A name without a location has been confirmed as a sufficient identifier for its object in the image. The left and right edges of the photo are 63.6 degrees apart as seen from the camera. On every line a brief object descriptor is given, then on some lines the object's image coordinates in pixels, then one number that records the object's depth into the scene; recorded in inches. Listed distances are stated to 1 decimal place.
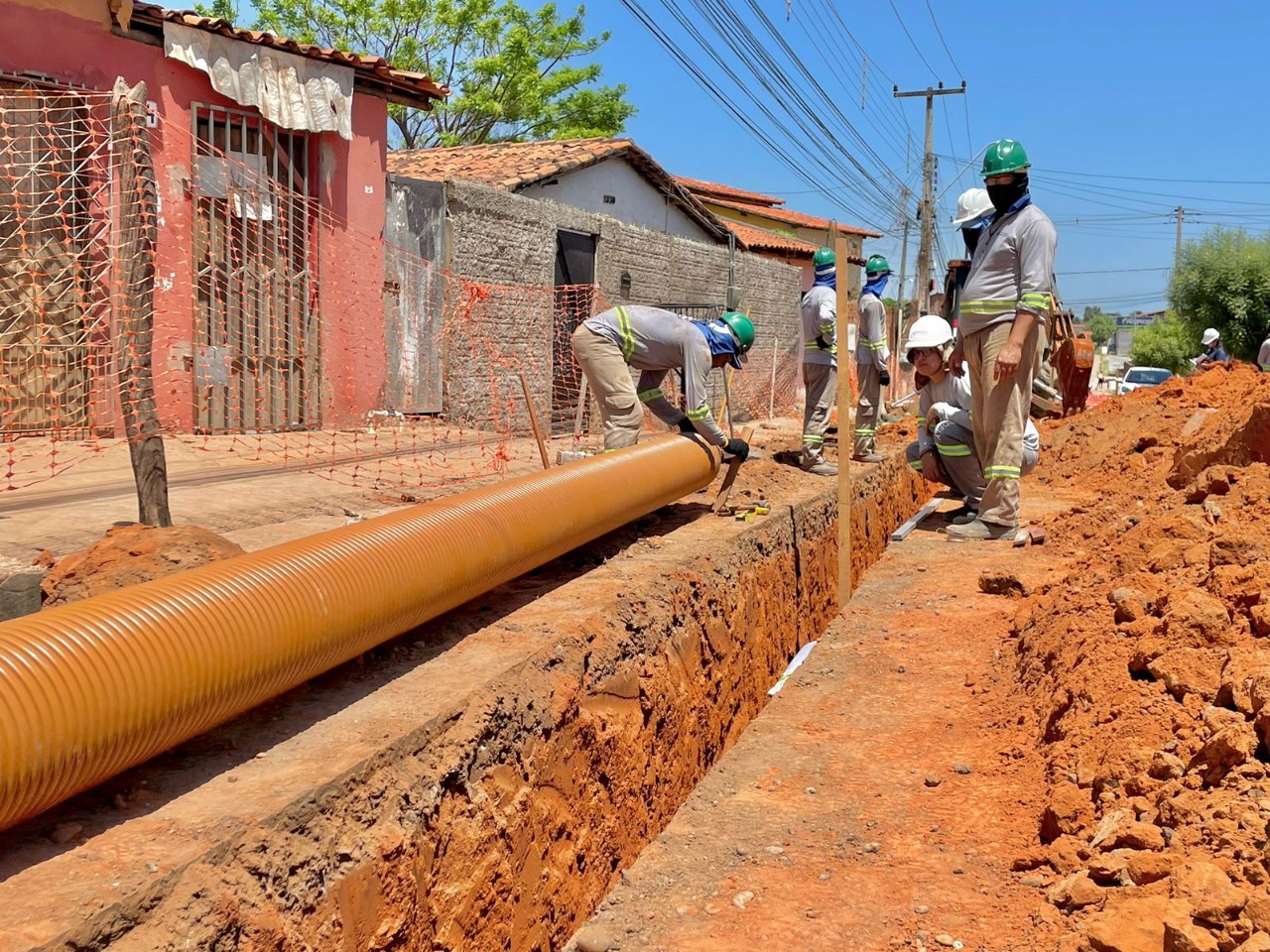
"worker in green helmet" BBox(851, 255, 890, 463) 332.5
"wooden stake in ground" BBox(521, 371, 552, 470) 274.1
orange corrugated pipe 82.0
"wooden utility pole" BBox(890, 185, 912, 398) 888.0
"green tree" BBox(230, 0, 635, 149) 1028.5
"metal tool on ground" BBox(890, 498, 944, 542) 256.1
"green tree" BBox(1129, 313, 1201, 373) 1365.7
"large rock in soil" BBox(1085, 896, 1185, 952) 78.4
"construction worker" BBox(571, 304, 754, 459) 250.1
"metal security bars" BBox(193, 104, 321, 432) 346.3
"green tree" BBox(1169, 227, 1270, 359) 1172.5
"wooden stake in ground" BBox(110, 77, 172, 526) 156.4
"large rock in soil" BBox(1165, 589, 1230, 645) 121.9
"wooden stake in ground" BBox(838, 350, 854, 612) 224.2
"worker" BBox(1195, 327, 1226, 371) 683.4
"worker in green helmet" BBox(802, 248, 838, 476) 325.1
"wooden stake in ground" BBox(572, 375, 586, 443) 446.6
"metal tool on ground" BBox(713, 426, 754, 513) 248.8
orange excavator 518.3
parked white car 1051.2
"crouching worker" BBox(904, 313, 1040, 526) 263.2
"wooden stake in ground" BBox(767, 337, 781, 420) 652.1
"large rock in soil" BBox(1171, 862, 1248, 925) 76.0
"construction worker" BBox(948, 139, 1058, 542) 220.1
